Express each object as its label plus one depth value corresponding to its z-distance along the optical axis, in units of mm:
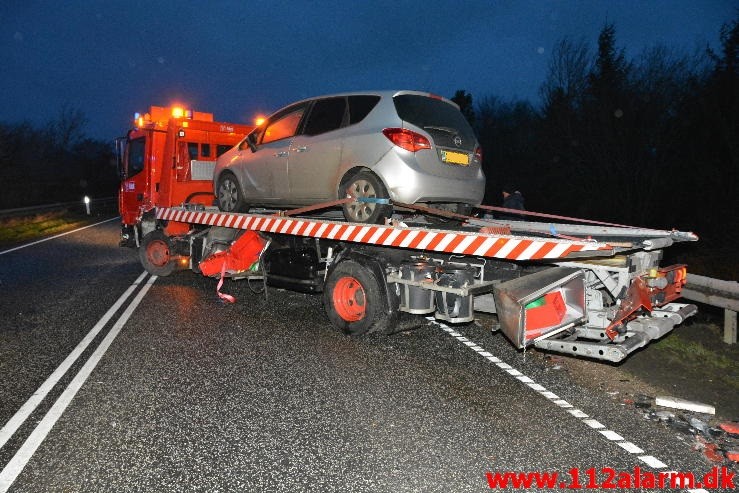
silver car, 6320
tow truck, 5008
